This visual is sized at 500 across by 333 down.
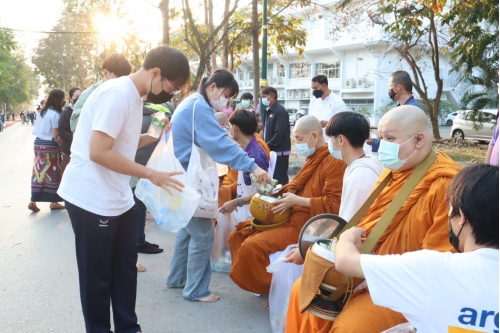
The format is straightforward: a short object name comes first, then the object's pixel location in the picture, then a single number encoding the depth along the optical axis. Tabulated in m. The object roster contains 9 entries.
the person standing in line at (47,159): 6.85
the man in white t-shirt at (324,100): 6.81
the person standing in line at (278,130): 7.41
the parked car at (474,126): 16.58
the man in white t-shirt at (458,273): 1.48
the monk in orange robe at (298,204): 3.44
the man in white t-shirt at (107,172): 2.48
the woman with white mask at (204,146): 3.52
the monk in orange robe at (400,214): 2.14
